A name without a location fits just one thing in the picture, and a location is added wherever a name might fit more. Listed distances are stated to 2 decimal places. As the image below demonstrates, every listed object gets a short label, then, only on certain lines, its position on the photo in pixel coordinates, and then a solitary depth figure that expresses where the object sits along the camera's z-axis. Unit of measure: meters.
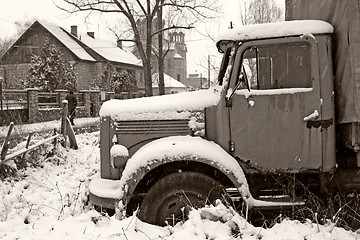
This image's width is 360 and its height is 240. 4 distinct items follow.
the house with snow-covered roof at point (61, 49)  40.31
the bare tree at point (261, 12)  26.33
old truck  4.42
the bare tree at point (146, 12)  27.81
